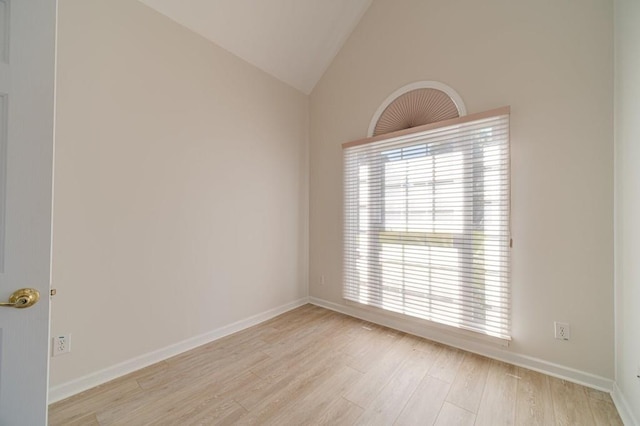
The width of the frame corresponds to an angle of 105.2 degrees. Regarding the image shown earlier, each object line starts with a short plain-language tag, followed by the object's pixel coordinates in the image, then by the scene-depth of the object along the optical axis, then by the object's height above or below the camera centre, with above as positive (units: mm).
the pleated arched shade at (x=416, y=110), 2365 +1080
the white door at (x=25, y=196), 870 +52
